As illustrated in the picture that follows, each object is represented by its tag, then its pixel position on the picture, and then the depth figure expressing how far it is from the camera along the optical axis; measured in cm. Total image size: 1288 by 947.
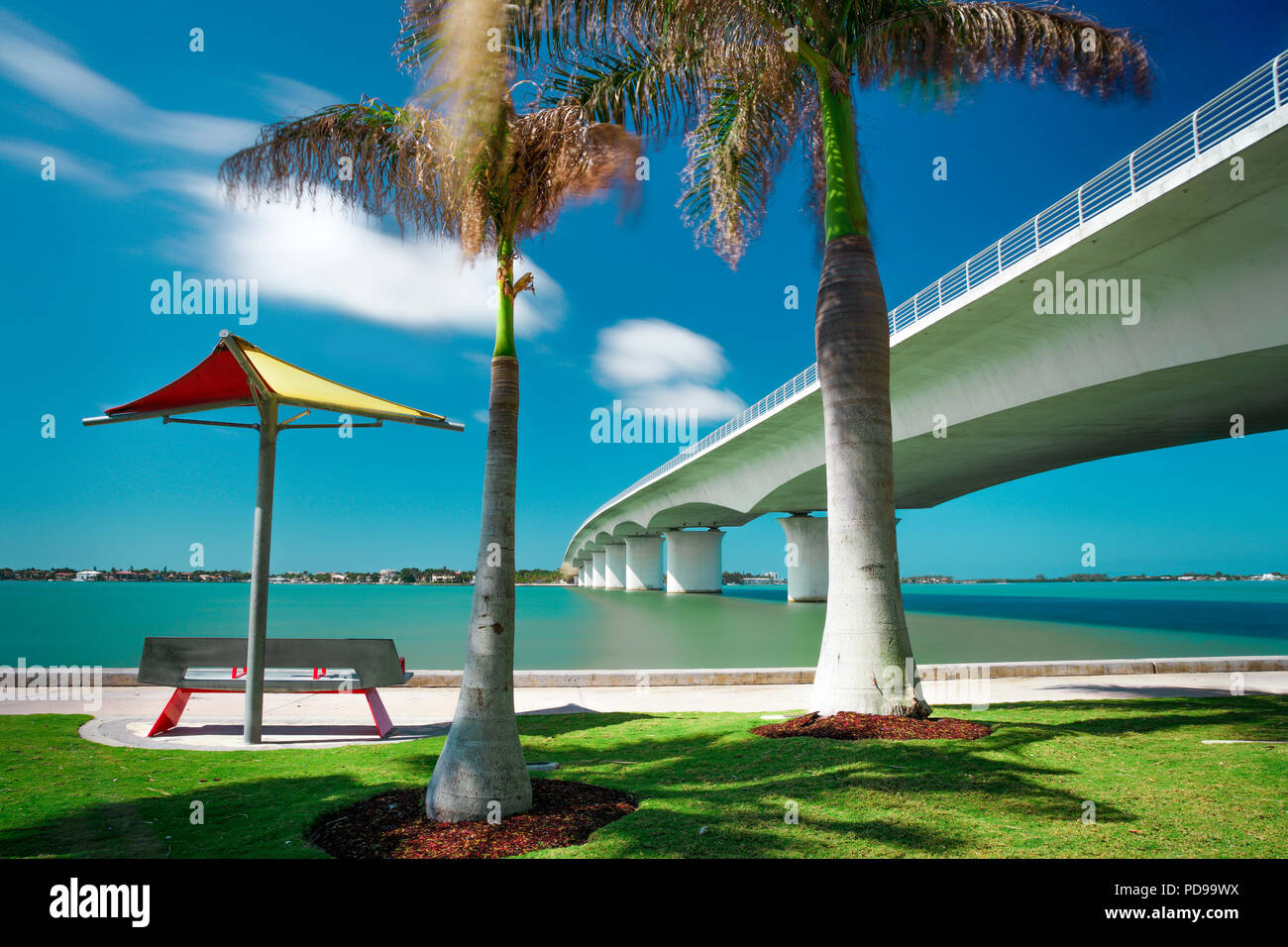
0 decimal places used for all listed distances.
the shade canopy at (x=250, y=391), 733
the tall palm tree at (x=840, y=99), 770
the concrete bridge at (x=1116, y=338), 1339
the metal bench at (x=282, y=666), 802
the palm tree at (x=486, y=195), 475
